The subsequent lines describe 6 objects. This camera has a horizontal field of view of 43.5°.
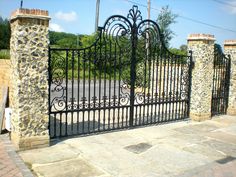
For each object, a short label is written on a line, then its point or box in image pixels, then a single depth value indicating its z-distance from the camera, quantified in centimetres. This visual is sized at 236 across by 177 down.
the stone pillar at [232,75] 1059
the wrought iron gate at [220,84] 1023
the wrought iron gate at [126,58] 721
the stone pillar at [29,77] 586
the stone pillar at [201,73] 923
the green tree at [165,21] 2453
